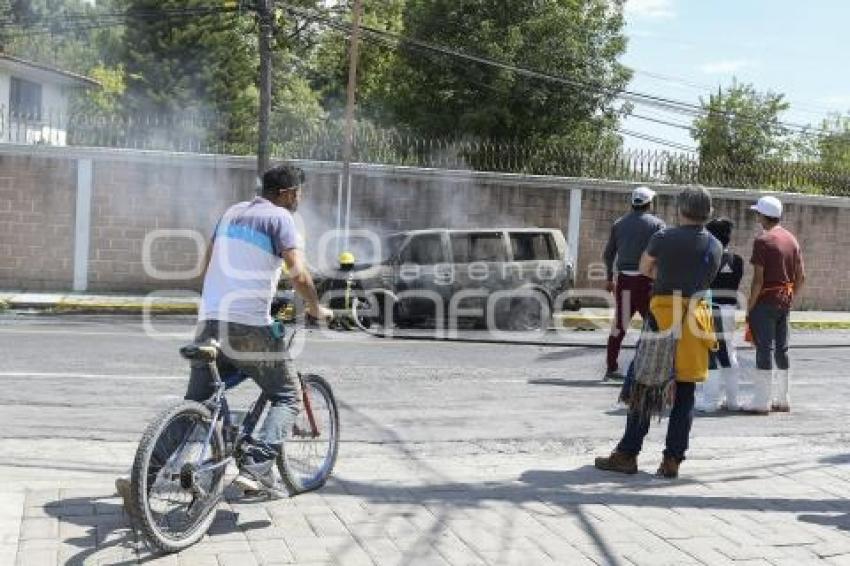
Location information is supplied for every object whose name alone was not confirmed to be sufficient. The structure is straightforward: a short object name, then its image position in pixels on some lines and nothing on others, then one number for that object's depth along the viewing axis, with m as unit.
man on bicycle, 4.98
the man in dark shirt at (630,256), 9.44
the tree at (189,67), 38.31
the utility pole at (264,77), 16.91
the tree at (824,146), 49.78
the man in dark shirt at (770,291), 8.36
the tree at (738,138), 45.84
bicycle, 4.34
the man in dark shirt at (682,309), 6.16
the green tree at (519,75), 27.80
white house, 33.03
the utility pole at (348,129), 17.41
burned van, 14.52
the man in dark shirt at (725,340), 8.48
